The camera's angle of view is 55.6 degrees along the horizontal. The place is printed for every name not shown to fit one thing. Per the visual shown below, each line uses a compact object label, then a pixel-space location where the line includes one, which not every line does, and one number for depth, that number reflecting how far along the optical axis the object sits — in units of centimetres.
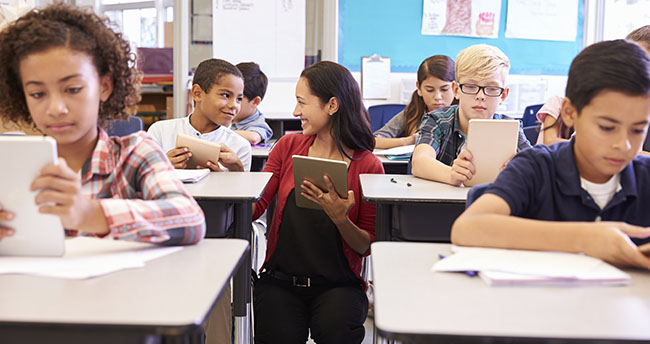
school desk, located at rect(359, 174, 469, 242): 181
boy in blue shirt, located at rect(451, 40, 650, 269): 107
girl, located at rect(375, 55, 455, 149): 333
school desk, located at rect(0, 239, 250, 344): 80
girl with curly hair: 110
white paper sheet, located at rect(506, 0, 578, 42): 517
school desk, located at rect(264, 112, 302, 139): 492
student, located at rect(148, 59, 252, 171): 265
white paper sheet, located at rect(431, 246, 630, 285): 96
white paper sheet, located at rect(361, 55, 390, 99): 505
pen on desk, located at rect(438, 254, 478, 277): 101
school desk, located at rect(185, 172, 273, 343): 178
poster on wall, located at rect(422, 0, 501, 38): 507
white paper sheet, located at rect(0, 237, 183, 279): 99
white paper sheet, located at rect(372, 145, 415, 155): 285
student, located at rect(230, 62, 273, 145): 360
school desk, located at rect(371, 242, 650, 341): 79
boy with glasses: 212
